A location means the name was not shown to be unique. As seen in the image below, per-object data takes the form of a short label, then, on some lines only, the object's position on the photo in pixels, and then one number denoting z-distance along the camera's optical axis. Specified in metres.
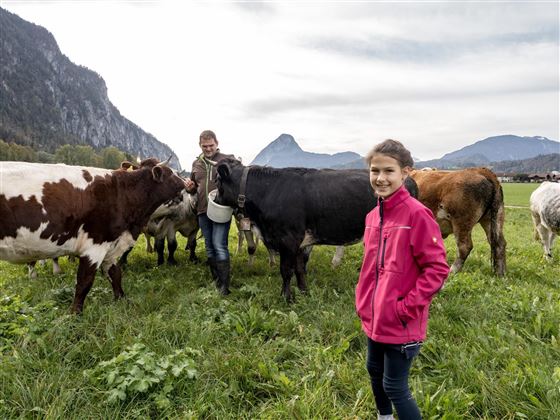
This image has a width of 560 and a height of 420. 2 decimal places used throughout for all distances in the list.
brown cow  6.71
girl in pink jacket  2.31
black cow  5.71
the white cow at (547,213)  8.38
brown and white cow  4.34
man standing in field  6.07
